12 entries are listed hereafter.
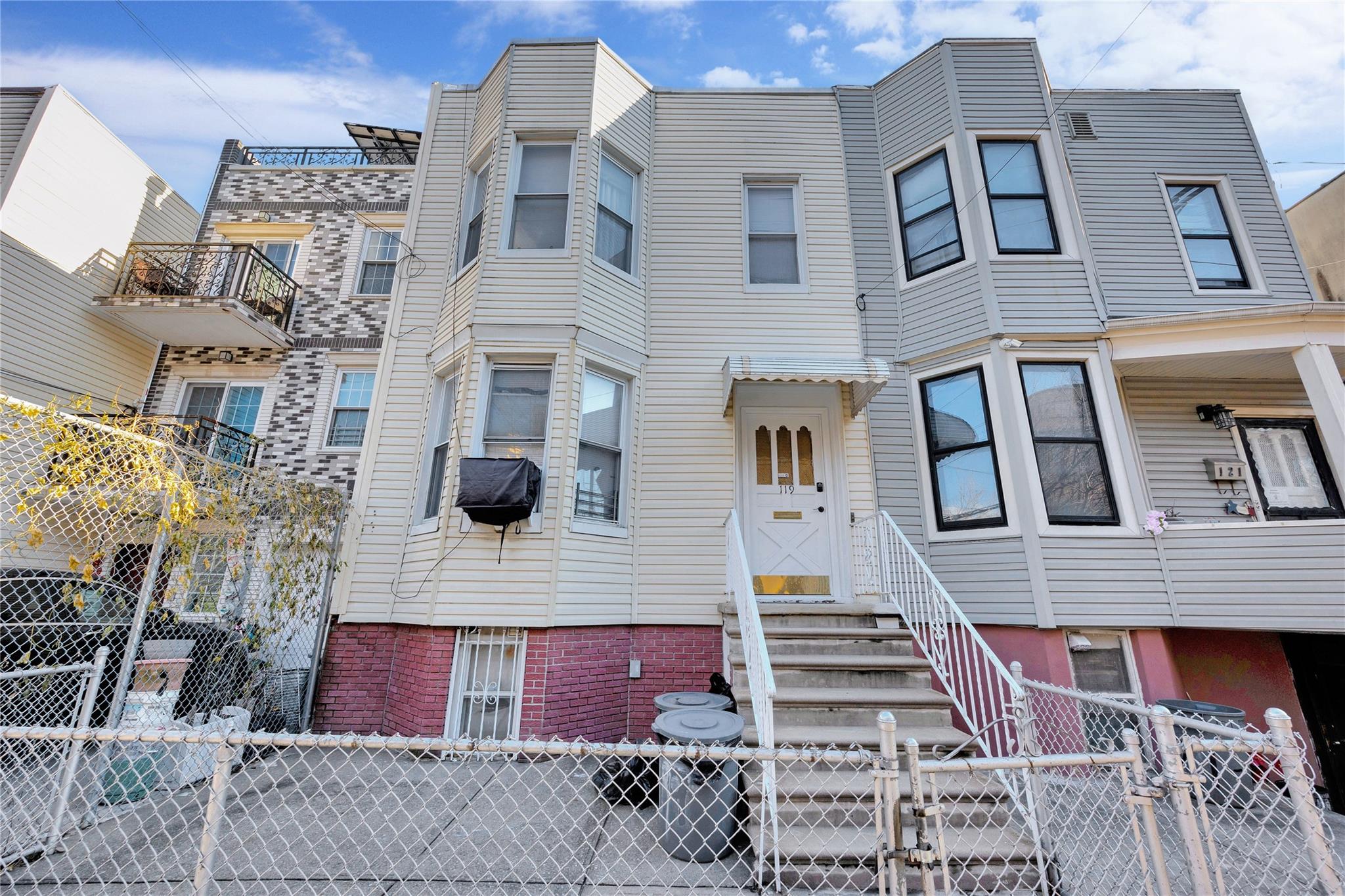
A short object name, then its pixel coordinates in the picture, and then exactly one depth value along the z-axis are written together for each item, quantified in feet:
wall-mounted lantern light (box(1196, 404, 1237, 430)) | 20.61
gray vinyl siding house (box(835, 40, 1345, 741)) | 17.26
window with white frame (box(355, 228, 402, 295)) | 32.37
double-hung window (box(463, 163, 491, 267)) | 23.06
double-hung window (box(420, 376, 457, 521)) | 20.40
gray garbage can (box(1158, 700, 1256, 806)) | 15.15
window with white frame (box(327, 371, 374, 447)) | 29.37
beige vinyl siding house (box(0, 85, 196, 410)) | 25.85
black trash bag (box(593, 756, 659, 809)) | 12.97
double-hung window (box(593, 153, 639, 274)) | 22.79
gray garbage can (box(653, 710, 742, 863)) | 10.97
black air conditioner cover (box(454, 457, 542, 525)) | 17.15
